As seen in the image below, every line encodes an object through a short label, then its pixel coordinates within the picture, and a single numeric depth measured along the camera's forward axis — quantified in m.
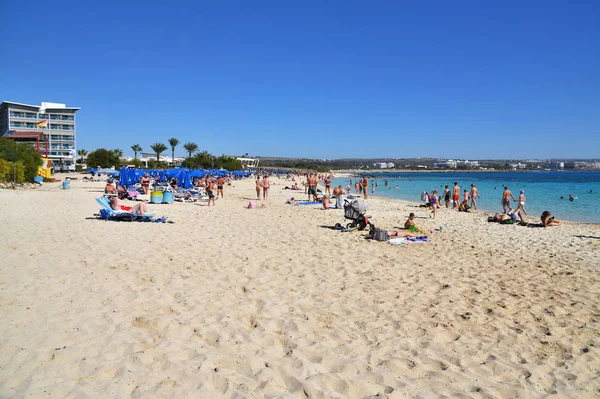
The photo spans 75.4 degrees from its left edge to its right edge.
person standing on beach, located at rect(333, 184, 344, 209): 17.11
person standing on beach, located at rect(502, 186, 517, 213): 16.80
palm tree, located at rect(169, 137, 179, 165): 81.38
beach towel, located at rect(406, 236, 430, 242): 9.68
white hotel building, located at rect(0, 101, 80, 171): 69.50
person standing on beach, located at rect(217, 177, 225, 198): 20.78
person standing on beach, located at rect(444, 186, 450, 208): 19.48
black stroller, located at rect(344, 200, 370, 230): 10.78
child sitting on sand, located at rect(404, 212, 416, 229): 10.95
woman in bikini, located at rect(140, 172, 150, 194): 21.25
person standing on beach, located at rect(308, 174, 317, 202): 20.12
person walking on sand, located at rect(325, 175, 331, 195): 24.26
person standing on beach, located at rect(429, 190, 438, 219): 14.89
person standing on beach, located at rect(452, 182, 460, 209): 19.05
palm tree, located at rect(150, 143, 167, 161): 82.13
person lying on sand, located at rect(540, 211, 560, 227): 12.98
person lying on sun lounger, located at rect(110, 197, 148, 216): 11.37
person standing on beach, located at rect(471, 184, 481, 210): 19.19
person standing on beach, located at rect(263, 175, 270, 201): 20.56
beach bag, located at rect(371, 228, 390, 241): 9.44
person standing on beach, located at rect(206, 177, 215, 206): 17.09
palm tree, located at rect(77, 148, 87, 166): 99.08
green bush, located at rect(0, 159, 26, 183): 22.84
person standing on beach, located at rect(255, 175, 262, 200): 21.59
